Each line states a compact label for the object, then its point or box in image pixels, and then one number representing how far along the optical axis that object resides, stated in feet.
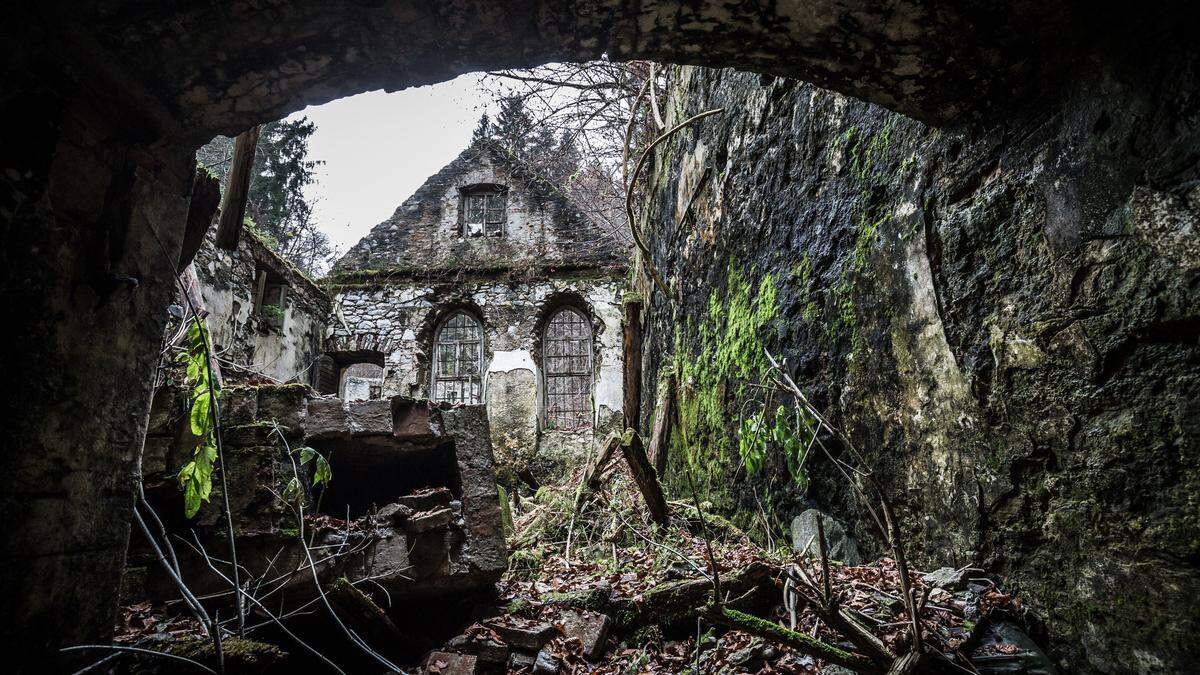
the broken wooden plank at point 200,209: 6.87
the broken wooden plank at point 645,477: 13.05
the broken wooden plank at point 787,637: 5.42
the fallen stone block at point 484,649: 8.51
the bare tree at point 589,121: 24.06
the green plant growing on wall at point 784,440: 8.80
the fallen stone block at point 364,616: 8.60
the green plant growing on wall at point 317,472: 8.50
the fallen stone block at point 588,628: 8.62
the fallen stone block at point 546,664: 8.20
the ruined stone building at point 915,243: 4.59
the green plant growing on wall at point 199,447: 6.74
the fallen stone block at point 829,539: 8.65
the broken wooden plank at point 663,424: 18.37
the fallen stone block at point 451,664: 8.15
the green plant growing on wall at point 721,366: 11.97
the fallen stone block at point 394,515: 9.57
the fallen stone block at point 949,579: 6.33
